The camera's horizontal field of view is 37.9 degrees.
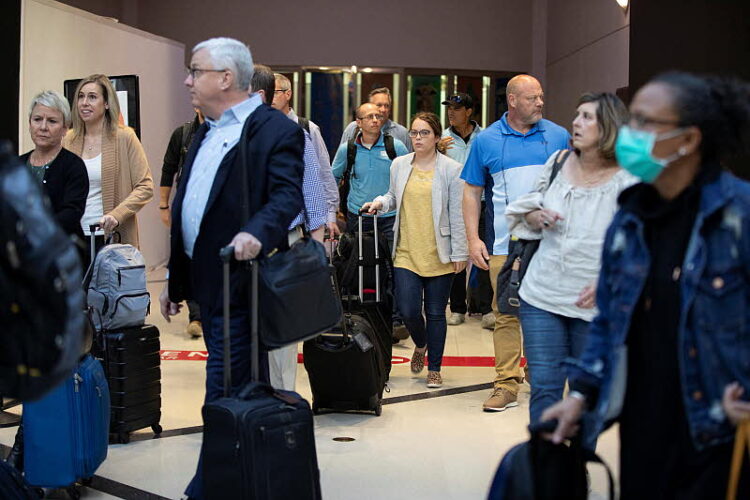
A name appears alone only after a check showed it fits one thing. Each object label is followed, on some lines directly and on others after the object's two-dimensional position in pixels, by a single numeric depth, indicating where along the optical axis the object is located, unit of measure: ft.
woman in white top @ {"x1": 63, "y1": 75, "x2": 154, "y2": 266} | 18.72
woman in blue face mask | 7.40
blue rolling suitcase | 13.62
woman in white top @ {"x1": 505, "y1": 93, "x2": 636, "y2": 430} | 12.62
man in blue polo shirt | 18.92
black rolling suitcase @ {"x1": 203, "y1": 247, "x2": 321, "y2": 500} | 11.12
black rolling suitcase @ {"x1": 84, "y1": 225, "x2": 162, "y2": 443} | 16.51
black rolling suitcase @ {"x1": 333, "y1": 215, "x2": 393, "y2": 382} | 20.74
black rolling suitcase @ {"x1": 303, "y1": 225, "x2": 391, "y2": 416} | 18.38
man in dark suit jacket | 12.23
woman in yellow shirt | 21.48
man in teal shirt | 25.39
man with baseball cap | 29.40
